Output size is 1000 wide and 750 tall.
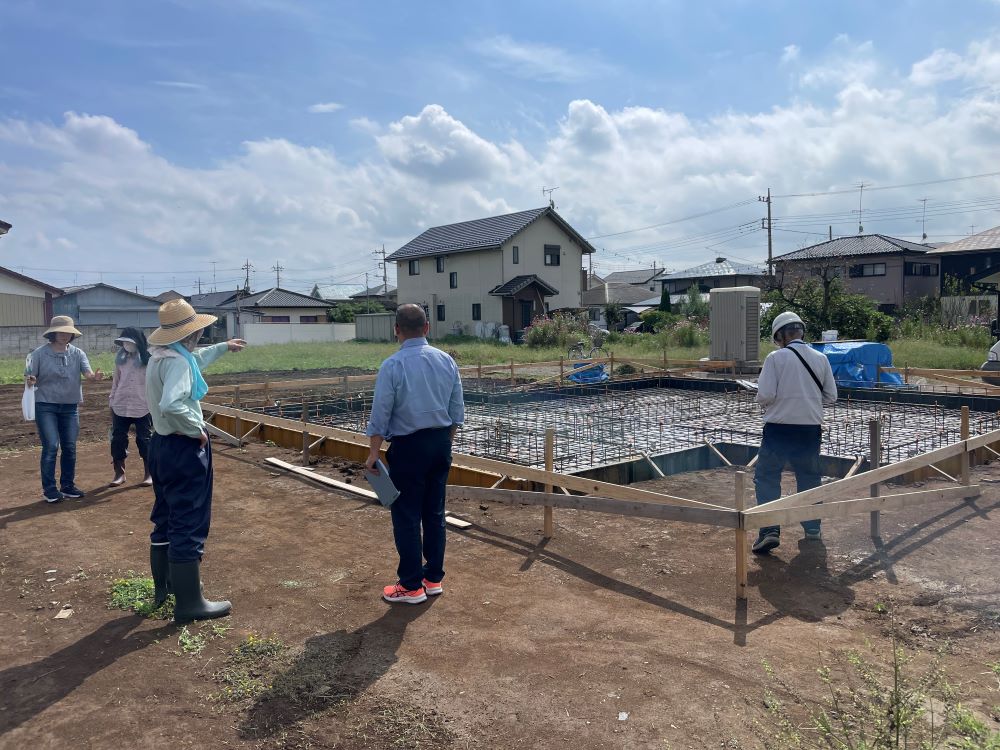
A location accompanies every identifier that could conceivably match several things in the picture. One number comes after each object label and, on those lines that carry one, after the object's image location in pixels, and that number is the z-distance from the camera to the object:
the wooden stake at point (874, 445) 5.47
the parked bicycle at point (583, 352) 22.36
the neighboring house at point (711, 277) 42.73
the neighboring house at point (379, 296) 54.30
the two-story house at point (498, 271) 32.94
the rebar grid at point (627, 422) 7.88
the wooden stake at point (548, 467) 5.22
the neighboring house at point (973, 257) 21.32
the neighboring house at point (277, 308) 45.84
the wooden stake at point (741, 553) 4.02
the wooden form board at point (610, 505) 4.18
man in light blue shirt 3.83
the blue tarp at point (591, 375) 15.16
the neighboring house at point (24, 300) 27.45
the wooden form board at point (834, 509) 4.09
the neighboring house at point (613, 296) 45.29
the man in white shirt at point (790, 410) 4.79
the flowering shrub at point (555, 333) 25.92
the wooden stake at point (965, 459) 6.09
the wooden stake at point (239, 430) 8.76
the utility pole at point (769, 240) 37.64
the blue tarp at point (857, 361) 12.77
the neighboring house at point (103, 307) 41.88
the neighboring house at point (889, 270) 31.53
